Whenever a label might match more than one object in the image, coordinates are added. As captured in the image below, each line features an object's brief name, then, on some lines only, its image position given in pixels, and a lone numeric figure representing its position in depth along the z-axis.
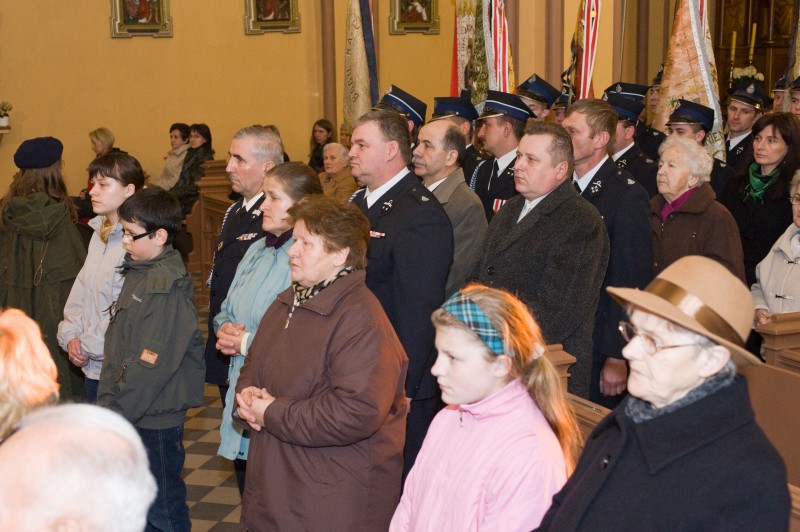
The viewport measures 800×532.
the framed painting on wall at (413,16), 12.83
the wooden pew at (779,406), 3.24
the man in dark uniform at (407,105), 5.71
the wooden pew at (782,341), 3.69
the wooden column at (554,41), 6.98
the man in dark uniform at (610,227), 4.08
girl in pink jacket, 2.32
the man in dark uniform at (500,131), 5.34
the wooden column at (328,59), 12.41
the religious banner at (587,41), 5.80
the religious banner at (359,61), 7.11
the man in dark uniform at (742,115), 6.49
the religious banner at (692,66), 5.58
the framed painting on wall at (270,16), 12.52
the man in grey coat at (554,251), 3.64
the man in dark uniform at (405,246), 3.72
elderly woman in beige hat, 1.80
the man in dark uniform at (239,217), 3.96
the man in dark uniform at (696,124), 5.60
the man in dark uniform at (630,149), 5.52
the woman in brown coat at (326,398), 2.80
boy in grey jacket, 3.56
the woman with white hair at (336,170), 7.66
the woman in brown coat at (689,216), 4.47
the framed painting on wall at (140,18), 12.13
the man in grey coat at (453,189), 4.41
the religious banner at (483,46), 6.28
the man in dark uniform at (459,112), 6.03
